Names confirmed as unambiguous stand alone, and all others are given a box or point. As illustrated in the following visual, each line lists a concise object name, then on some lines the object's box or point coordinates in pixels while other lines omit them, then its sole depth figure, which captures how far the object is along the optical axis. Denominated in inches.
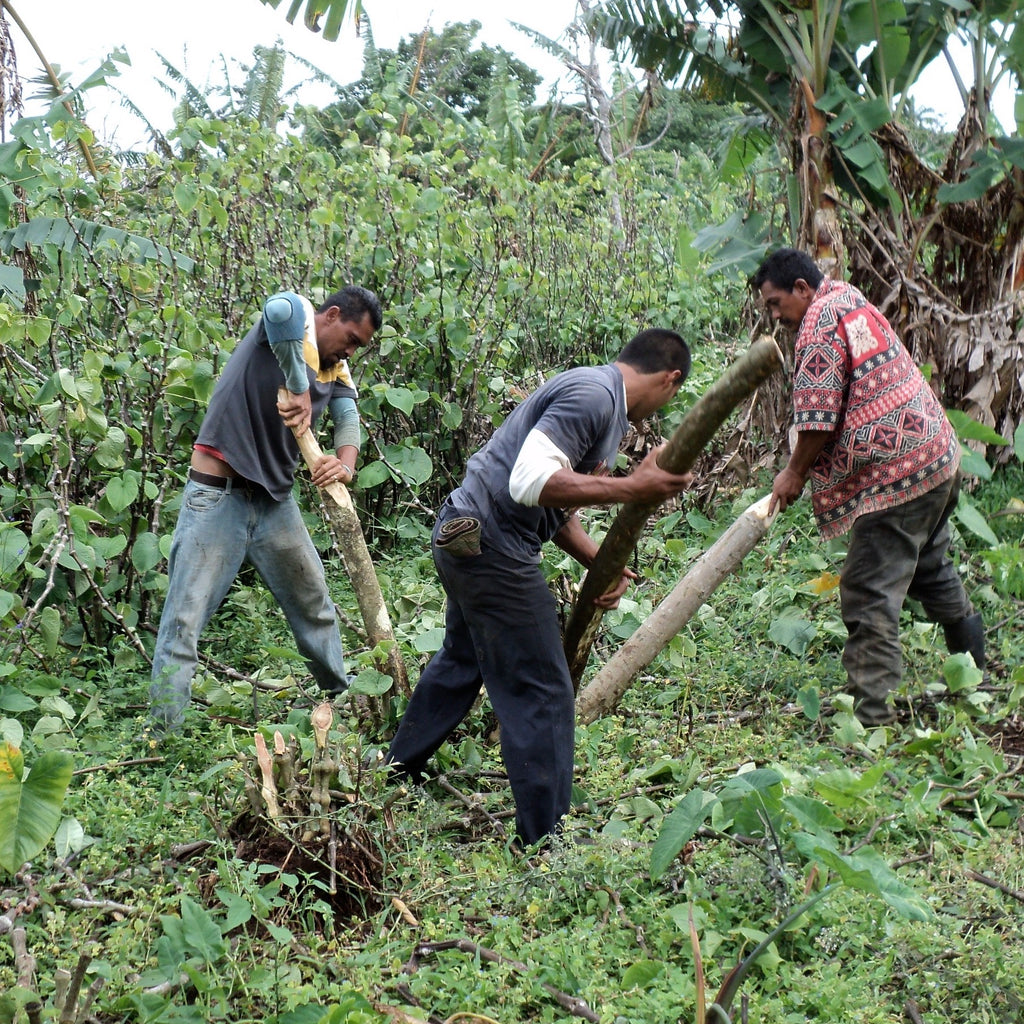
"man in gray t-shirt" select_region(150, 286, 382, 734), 168.4
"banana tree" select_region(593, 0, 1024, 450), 231.3
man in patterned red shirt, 170.6
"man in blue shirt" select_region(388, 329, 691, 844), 138.3
